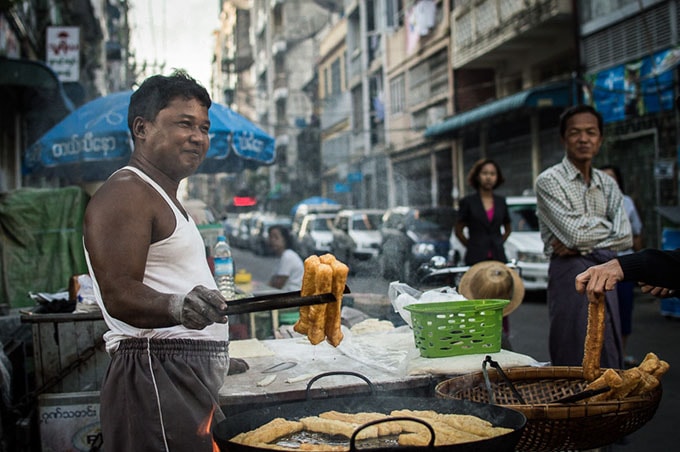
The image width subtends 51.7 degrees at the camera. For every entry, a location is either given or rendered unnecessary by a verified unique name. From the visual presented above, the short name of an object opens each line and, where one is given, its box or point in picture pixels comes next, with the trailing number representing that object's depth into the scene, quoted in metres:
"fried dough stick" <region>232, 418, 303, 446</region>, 2.36
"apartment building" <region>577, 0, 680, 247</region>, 14.00
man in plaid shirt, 4.23
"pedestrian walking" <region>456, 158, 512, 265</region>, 7.23
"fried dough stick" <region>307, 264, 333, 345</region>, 2.69
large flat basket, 2.40
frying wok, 2.09
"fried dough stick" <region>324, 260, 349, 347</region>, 2.65
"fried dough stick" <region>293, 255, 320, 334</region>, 2.59
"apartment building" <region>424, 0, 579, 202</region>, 17.88
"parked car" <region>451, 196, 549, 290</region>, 12.09
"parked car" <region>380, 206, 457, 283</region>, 12.98
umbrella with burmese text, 7.13
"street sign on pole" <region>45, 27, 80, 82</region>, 14.65
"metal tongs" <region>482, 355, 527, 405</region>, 2.65
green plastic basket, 3.41
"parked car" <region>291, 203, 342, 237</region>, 25.40
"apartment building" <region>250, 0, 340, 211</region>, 50.22
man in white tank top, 2.23
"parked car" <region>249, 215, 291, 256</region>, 28.67
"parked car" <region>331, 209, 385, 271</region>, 18.19
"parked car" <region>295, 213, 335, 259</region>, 21.52
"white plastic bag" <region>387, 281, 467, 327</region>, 3.90
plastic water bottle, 5.52
